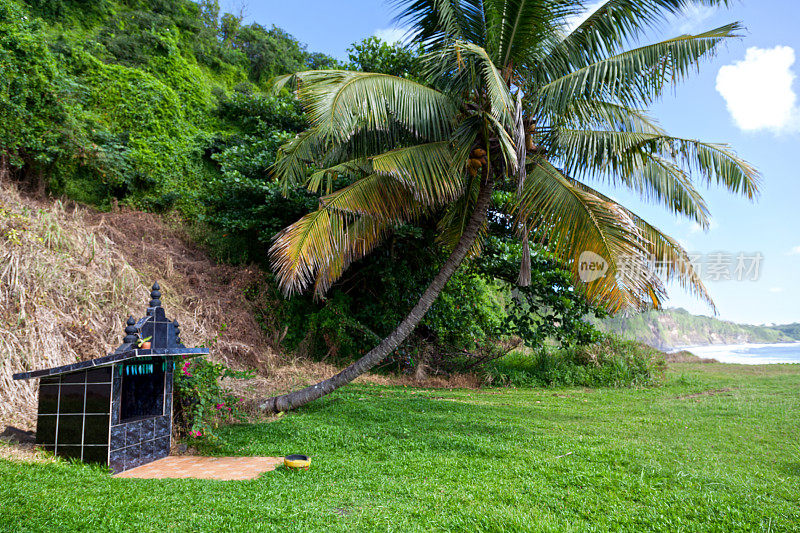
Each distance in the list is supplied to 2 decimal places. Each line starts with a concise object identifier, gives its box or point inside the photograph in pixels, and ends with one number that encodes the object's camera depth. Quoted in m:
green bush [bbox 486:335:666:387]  12.63
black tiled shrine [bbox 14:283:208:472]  4.78
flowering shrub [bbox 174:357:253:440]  5.88
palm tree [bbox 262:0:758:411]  6.29
